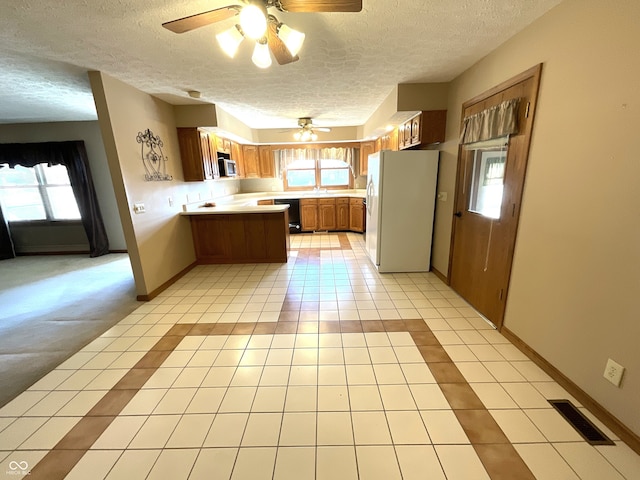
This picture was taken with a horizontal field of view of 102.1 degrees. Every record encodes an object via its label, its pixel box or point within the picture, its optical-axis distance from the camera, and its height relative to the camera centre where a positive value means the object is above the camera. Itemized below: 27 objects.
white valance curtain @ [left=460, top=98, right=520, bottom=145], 2.06 +0.42
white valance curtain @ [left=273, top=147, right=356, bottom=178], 6.43 +0.52
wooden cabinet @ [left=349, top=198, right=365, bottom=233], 6.02 -0.92
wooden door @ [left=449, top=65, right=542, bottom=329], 2.02 -0.44
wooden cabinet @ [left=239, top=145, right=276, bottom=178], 6.31 +0.38
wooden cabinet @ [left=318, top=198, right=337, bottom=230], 6.17 -0.89
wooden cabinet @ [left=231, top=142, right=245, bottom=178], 5.50 +0.46
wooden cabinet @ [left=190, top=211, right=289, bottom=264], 4.22 -0.96
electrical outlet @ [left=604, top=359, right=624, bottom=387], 1.39 -1.09
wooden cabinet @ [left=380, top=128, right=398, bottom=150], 4.42 +0.61
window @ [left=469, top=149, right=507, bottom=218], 2.34 -0.10
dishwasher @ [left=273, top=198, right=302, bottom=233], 6.23 -0.81
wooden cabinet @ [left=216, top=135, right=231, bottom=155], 4.67 +0.62
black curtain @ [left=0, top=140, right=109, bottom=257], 4.65 +0.38
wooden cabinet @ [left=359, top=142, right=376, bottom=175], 6.03 +0.54
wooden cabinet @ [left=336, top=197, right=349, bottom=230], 6.17 -0.88
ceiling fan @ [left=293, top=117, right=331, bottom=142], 4.97 +0.90
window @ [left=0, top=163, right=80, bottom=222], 4.91 -0.19
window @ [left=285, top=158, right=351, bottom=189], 6.74 +0.06
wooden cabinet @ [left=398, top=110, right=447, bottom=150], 3.24 +0.57
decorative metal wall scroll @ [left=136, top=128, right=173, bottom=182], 3.16 +0.29
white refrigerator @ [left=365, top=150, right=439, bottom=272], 3.43 -0.45
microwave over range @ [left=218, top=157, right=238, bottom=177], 4.70 +0.21
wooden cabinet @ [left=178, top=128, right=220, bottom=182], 3.93 +0.38
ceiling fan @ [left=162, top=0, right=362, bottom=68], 1.32 +0.84
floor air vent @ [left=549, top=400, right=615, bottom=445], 1.38 -1.40
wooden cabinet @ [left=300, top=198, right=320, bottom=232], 6.18 -0.91
